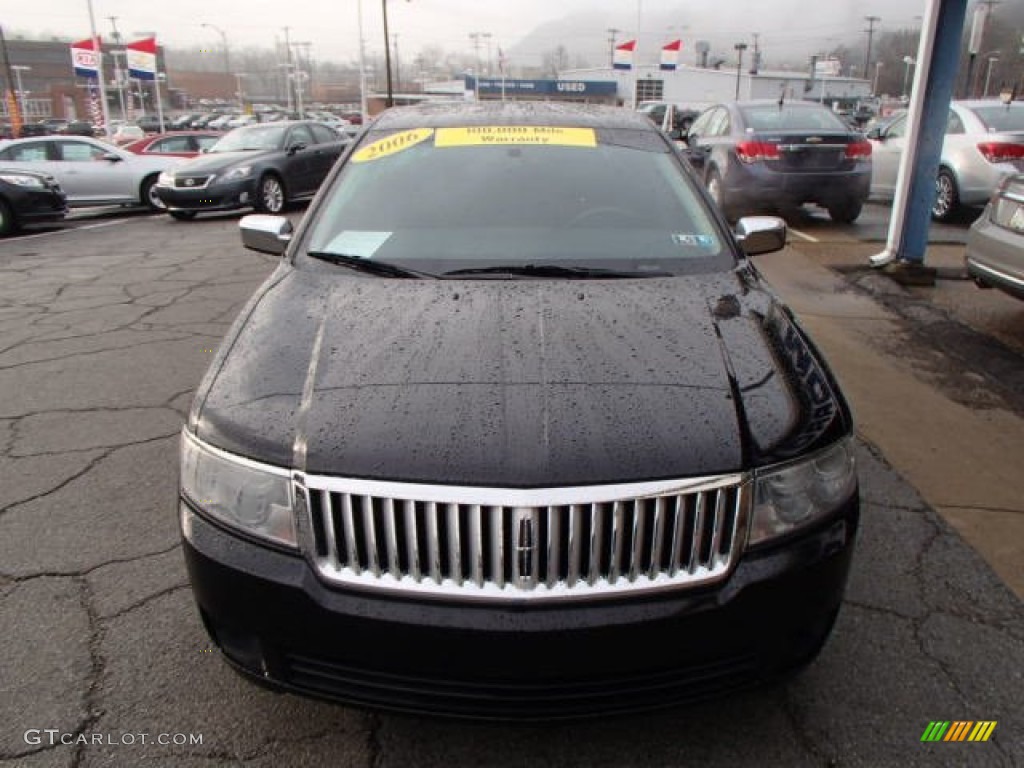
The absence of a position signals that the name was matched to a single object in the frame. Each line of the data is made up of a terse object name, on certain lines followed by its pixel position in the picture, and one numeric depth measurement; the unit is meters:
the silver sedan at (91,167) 12.91
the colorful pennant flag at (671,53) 33.25
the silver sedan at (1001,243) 5.09
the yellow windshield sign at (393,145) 3.31
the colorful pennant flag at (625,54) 30.91
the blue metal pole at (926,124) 6.76
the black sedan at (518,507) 1.69
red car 15.55
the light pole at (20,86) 69.75
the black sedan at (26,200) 11.22
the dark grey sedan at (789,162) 9.38
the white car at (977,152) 9.17
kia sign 26.69
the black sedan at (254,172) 12.41
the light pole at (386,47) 44.33
